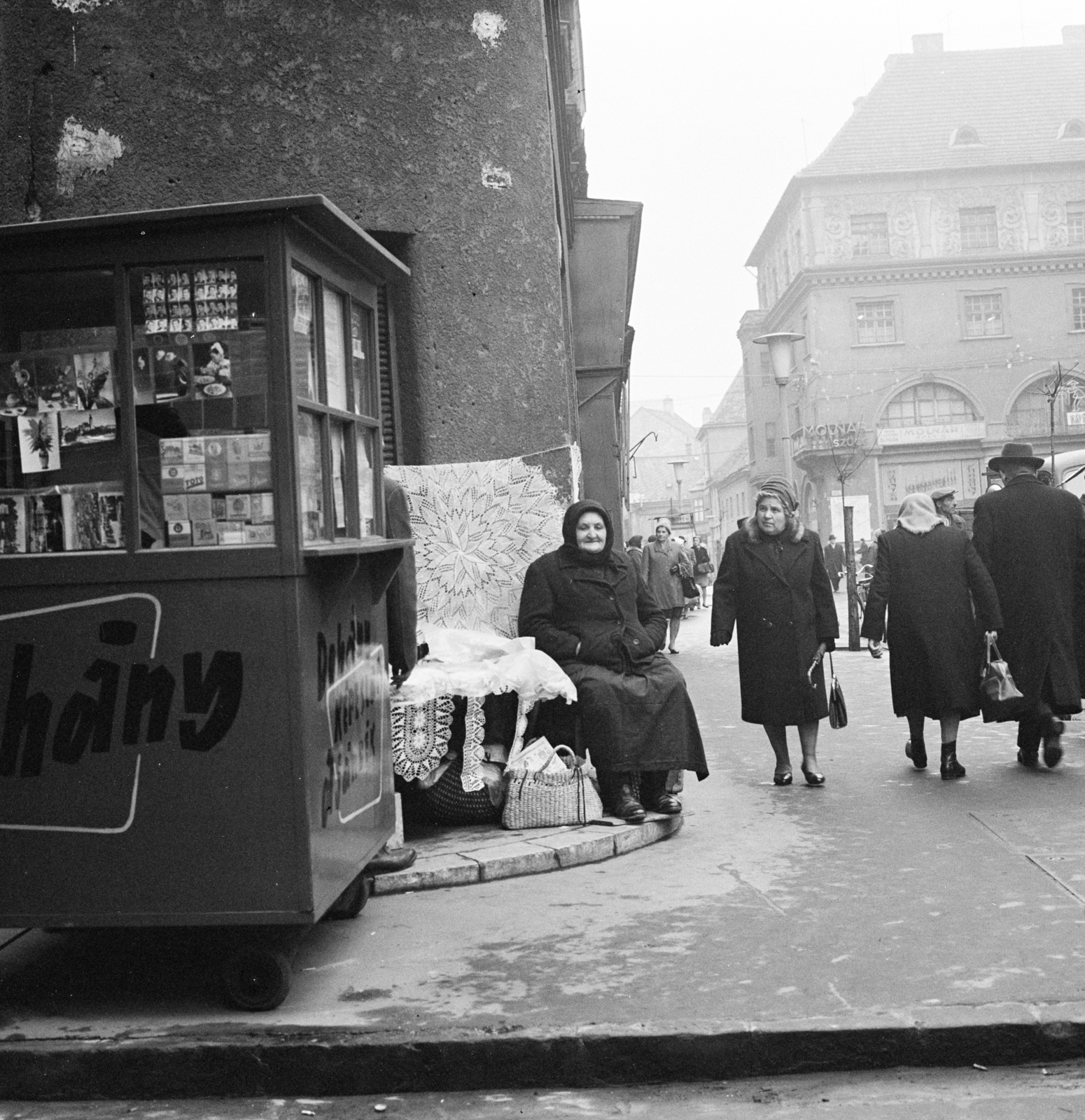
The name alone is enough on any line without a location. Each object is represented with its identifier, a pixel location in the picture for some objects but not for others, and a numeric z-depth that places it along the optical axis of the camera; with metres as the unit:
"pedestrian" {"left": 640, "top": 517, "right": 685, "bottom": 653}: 20.16
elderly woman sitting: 7.17
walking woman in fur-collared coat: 8.67
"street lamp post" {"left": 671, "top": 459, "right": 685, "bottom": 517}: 47.78
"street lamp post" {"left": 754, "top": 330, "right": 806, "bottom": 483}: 20.22
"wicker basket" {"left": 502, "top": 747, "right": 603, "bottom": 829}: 6.94
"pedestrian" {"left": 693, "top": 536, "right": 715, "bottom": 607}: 34.03
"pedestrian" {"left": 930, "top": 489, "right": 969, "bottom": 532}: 13.52
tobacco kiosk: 4.47
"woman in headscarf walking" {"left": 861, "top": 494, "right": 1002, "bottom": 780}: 8.71
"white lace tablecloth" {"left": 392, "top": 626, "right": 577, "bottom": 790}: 6.78
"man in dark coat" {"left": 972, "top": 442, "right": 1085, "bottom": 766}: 8.72
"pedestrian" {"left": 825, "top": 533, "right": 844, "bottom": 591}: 37.16
